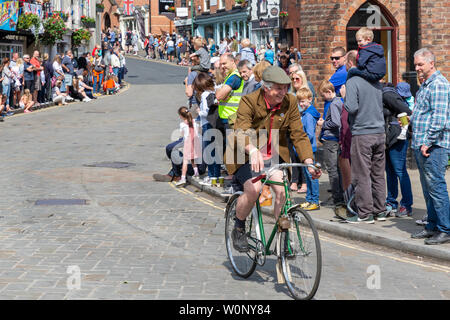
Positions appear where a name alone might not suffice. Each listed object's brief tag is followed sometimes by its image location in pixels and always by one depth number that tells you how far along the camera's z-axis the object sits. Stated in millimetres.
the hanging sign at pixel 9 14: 32250
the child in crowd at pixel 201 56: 14195
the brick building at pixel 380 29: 14148
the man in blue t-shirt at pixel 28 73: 27659
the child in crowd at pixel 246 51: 16984
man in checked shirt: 8141
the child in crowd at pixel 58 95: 31016
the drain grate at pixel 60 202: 11164
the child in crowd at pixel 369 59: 9086
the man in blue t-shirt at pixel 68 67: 31844
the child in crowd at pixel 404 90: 9836
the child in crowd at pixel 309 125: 10367
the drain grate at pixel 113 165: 15312
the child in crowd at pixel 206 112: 12328
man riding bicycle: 6598
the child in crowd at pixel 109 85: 36500
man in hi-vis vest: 11148
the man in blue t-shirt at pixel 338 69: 10570
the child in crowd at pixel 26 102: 27411
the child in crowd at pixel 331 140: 10273
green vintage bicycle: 6078
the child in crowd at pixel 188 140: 13055
